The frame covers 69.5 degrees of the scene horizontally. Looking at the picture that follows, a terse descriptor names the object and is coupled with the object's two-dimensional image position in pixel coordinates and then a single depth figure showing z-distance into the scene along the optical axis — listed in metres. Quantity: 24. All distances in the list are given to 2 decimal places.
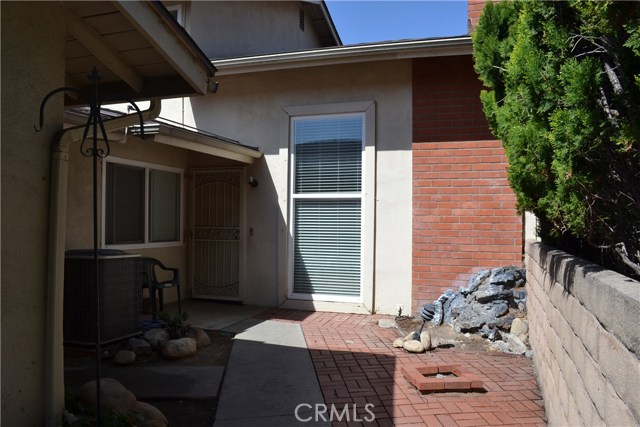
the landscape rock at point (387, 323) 6.90
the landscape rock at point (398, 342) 5.87
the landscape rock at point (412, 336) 6.00
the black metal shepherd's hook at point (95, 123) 2.77
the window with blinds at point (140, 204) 6.98
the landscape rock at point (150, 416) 3.38
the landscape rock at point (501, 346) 5.64
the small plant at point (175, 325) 5.82
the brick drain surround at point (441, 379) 4.32
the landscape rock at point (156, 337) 5.45
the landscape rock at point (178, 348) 5.28
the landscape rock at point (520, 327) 5.80
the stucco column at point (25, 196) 2.56
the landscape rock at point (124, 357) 5.03
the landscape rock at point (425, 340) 5.70
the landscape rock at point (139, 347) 5.25
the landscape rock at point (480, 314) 6.13
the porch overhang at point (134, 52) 2.93
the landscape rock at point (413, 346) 5.63
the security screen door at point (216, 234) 8.60
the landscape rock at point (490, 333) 5.90
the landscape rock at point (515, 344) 5.57
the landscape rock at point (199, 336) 5.77
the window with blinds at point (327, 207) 7.86
